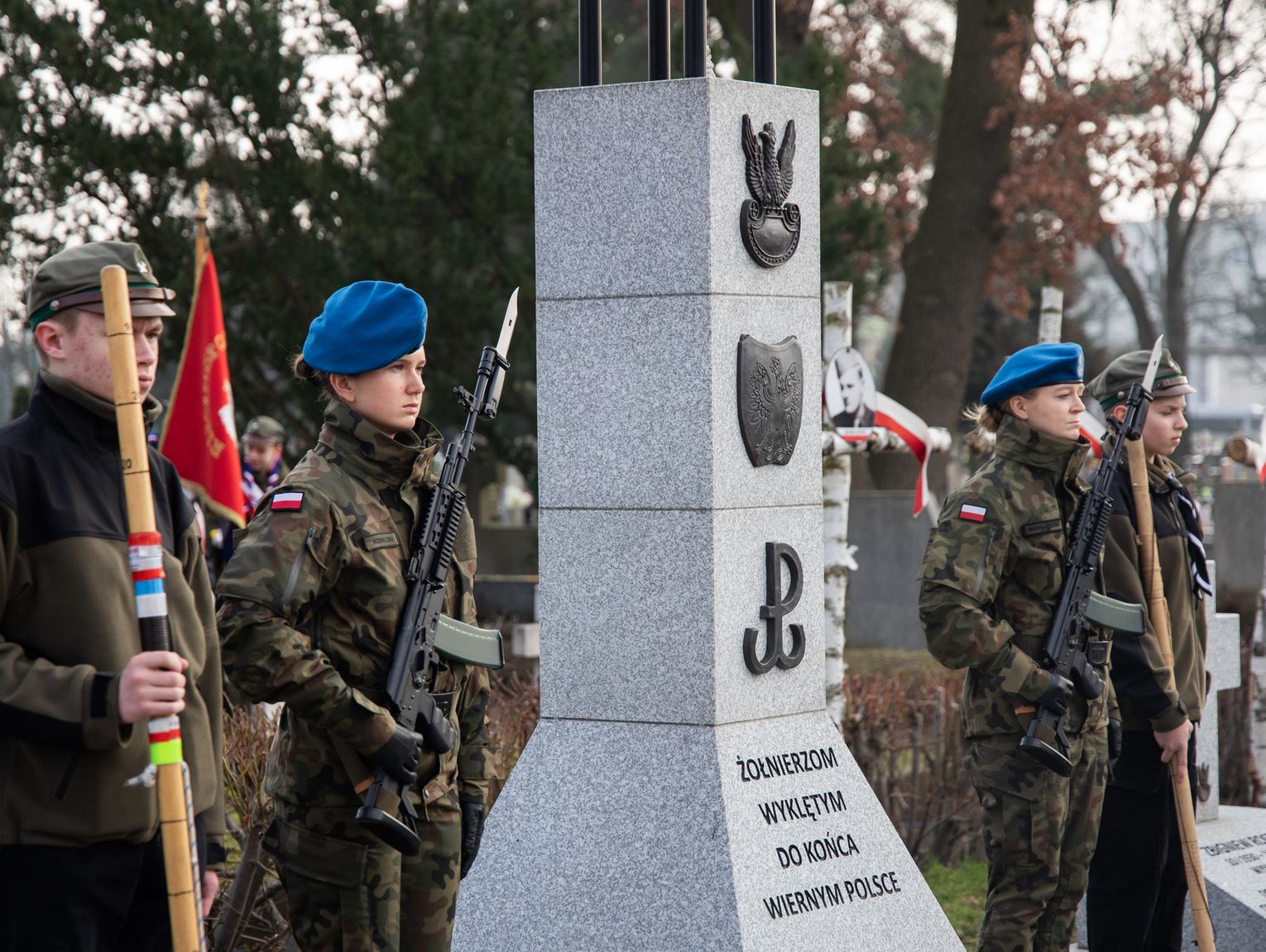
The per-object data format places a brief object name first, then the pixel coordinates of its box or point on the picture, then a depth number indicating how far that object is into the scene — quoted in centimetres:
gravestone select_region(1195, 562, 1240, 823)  742
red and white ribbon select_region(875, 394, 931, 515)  873
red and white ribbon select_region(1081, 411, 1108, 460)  835
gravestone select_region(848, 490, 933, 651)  1648
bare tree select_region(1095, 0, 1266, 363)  2120
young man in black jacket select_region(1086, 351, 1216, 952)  581
